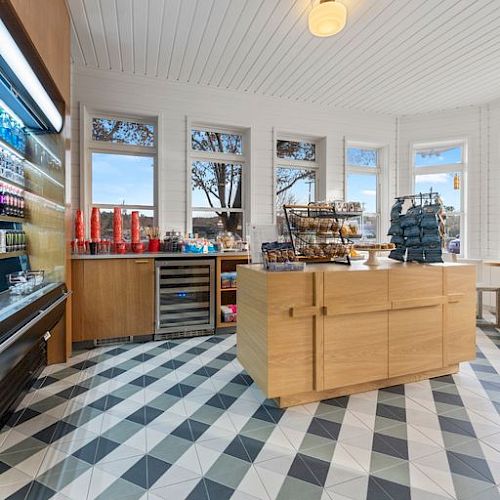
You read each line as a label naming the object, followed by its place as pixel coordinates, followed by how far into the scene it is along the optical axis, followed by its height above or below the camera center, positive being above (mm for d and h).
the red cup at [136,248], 4055 -77
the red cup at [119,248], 3971 -77
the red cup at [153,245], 4219 -42
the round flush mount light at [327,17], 2740 +1874
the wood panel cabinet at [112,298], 3627 -634
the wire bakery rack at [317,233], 2889 +82
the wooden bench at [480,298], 4418 -757
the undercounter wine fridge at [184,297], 4016 -693
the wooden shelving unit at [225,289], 4273 -612
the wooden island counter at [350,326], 2332 -637
